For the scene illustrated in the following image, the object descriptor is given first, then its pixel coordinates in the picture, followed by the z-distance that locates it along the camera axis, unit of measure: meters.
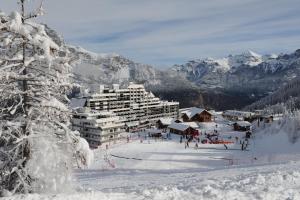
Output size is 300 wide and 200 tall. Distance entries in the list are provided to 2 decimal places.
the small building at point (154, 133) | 97.28
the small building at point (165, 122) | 120.19
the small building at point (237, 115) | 148.61
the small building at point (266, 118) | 119.12
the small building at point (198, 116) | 134.38
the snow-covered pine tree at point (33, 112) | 16.30
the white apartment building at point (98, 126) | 95.12
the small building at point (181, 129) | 102.31
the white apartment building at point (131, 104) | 146.65
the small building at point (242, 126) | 110.69
